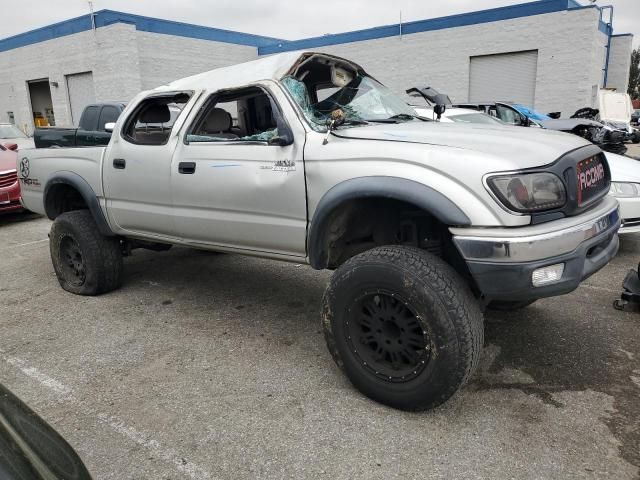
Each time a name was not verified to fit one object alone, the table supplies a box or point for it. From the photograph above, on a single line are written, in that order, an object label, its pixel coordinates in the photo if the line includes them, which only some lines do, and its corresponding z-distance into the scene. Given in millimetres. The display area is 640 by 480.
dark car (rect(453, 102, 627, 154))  9273
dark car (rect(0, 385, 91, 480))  1307
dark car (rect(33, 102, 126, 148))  9266
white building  18453
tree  52969
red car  8414
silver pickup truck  2531
